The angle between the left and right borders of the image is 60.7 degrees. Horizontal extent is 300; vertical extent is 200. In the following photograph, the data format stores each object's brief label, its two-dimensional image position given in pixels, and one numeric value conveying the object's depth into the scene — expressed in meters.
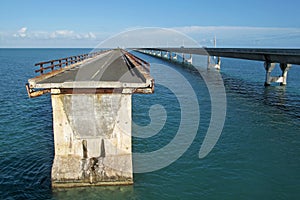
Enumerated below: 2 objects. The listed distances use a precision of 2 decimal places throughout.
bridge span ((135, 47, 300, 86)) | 28.17
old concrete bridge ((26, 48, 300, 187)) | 9.46
